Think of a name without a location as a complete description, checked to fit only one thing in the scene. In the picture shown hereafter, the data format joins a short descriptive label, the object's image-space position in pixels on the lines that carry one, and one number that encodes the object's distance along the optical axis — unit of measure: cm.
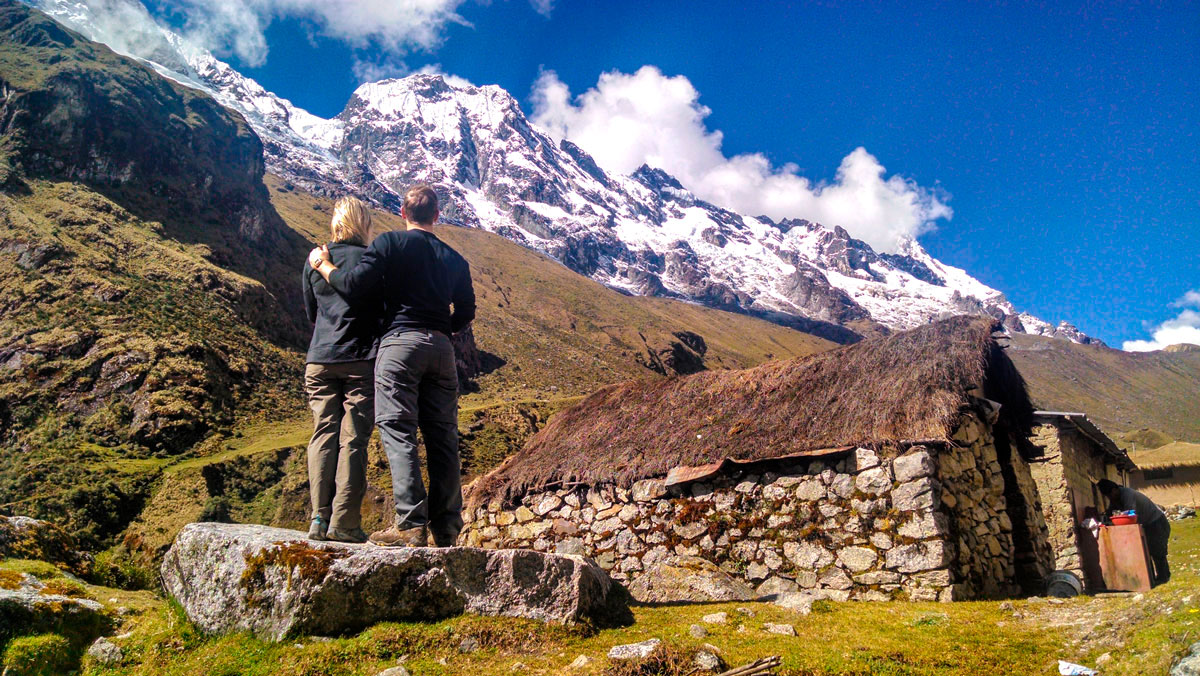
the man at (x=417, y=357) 439
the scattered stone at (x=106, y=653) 366
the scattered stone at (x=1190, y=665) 272
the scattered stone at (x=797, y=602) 542
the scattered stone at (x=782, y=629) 437
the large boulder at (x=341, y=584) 356
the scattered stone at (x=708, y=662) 337
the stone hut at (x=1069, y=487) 1309
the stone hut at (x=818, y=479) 696
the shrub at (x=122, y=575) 554
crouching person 1215
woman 436
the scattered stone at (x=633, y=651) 340
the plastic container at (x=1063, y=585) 779
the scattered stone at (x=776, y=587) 726
